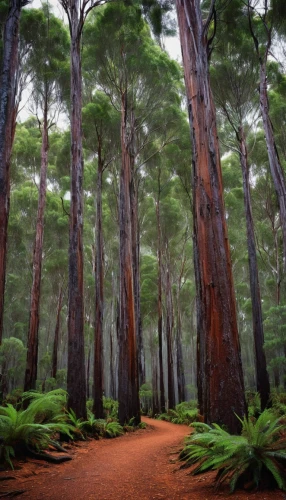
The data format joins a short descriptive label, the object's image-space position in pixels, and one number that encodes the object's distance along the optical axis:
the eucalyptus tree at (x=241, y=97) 12.73
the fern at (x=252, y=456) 2.59
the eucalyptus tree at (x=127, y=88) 10.52
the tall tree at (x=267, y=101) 9.95
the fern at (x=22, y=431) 4.14
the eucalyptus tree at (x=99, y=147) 12.20
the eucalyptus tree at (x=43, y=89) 12.08
